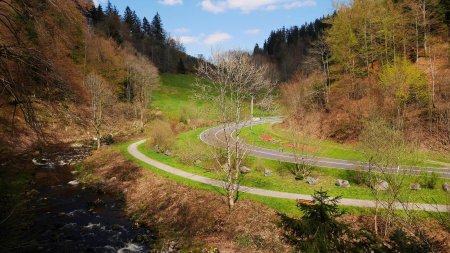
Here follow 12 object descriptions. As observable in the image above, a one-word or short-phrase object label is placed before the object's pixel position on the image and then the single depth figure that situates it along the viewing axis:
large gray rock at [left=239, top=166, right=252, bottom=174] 28.40
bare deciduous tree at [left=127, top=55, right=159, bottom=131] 60.91
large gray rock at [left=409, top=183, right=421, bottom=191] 22.05
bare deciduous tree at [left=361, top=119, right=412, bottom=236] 16.88
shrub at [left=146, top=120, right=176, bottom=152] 38.72
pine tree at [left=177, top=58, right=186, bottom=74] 110.12
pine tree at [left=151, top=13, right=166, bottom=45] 124.07
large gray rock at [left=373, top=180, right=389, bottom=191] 20.90
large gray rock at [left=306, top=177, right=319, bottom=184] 24.95
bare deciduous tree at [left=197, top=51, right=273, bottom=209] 19.05
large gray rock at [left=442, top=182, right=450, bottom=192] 21.23
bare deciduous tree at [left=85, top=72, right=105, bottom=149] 38.78
